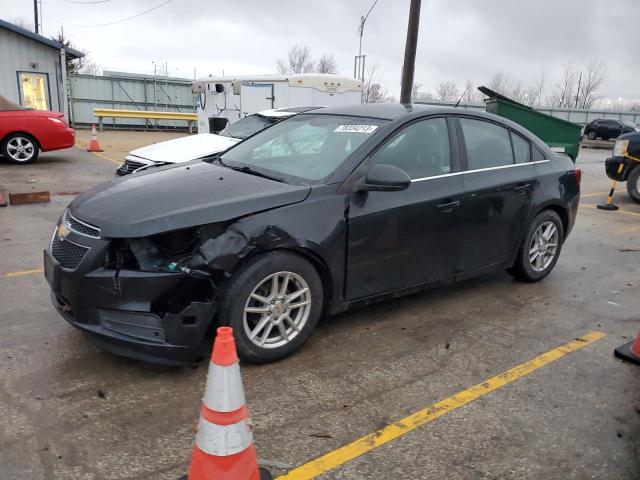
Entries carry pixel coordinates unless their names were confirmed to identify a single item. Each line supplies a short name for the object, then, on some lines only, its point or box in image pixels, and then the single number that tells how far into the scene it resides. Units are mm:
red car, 11289
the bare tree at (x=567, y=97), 73250
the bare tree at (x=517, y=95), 73412
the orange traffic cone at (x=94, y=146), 15102
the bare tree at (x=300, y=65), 56281
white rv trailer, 14562
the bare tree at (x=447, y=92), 72050
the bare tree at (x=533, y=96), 77100
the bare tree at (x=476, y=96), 66169
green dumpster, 12664
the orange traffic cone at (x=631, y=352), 3664
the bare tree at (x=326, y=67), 57519
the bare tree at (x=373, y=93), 53741
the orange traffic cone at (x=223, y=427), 2088
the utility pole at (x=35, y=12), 40244
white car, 7703
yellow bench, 22578
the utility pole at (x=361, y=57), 32644
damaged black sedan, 3035
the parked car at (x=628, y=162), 9789
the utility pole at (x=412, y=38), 14359
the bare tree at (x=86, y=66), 47812
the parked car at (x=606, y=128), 31328
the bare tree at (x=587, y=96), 71500
